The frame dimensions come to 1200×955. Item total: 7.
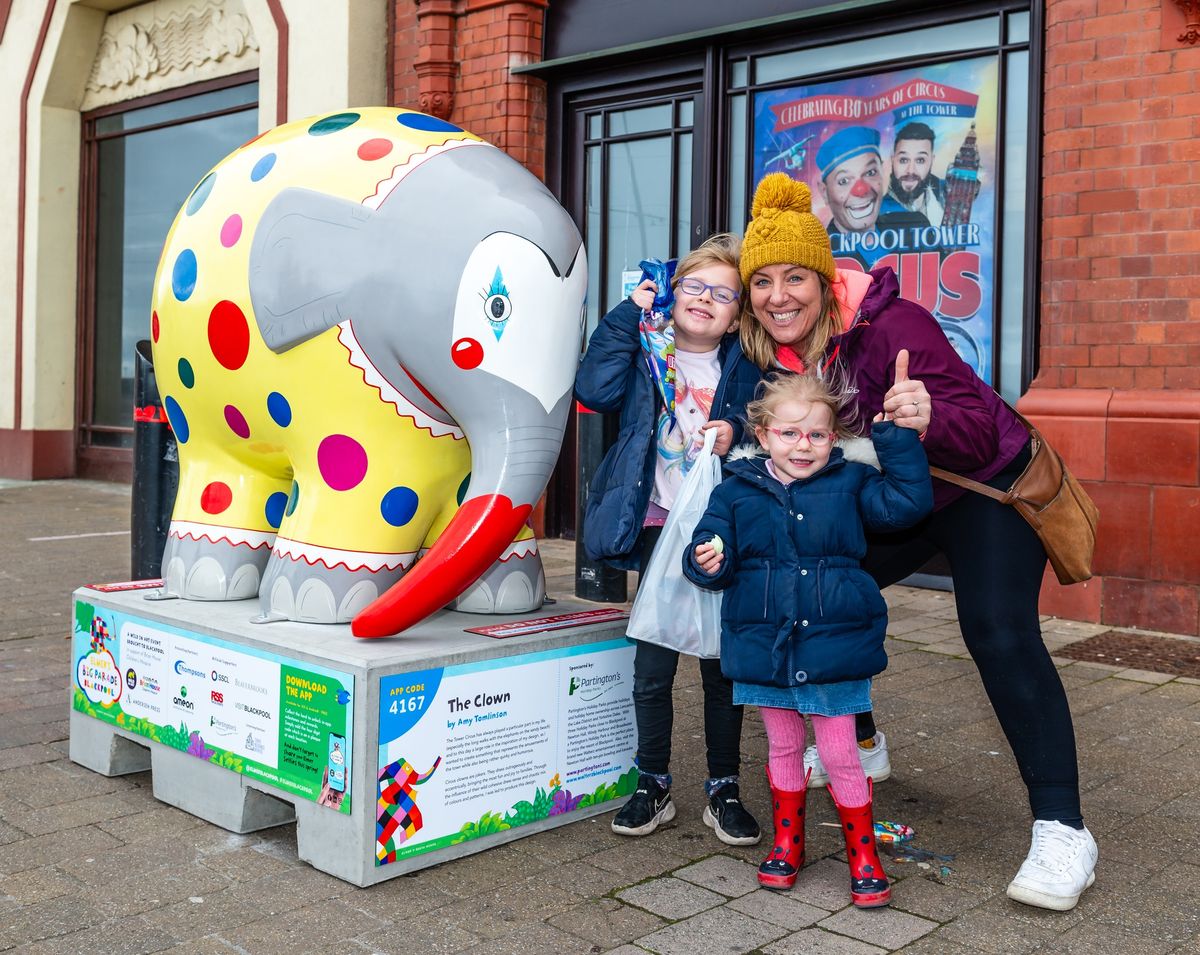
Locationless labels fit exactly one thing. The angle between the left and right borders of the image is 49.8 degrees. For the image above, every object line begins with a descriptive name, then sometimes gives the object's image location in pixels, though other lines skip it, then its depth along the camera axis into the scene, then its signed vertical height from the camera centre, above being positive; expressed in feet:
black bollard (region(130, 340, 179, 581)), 17.29 -0.25
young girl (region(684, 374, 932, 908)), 9.46 -0.84
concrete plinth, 9.80 -2.22
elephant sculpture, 10.30 +0.91
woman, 9.65 +0.10
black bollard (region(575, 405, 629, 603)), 21.08 -1.51
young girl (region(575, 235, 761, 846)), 10.78 -0.10
